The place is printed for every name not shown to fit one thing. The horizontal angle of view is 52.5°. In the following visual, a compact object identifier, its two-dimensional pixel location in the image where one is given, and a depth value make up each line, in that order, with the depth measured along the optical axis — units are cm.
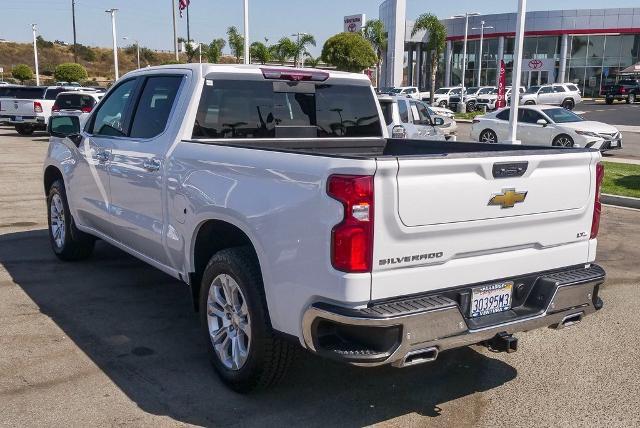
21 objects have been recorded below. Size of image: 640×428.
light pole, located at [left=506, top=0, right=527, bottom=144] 1471
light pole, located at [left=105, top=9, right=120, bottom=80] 4088
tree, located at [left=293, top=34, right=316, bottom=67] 5598
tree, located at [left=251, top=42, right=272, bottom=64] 5534
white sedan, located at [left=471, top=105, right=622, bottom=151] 1791
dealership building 5809
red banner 2553
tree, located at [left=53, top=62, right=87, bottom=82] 5966
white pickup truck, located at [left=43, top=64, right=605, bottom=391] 316
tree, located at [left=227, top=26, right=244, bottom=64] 5462
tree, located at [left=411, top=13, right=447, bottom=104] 5461
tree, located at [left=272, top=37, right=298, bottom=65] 5591
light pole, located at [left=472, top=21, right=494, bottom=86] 5812
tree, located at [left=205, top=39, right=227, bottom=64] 5666
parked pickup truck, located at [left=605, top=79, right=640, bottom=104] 5162
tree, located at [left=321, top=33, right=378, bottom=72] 4775
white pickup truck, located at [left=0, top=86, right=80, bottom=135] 2428
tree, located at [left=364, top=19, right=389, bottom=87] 6169
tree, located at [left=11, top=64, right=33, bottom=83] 6769
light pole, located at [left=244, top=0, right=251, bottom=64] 2278
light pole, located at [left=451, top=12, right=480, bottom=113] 4425
